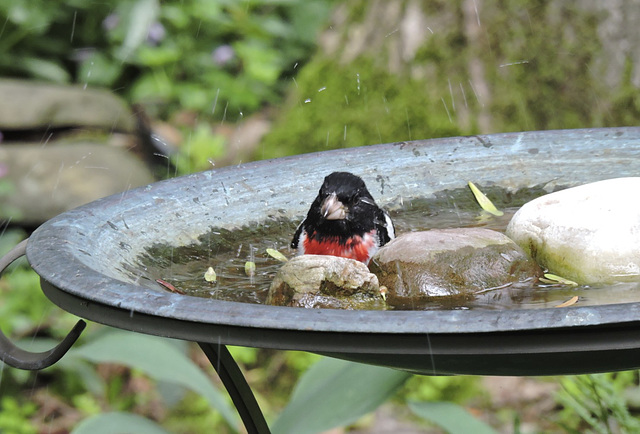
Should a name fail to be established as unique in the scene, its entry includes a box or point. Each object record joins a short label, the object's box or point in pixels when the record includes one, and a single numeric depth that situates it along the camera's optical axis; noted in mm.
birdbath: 2324
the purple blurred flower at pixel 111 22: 12492
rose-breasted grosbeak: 4062
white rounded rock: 3385
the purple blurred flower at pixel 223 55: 13039
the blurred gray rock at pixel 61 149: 10305
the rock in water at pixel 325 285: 3133
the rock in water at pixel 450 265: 3338
